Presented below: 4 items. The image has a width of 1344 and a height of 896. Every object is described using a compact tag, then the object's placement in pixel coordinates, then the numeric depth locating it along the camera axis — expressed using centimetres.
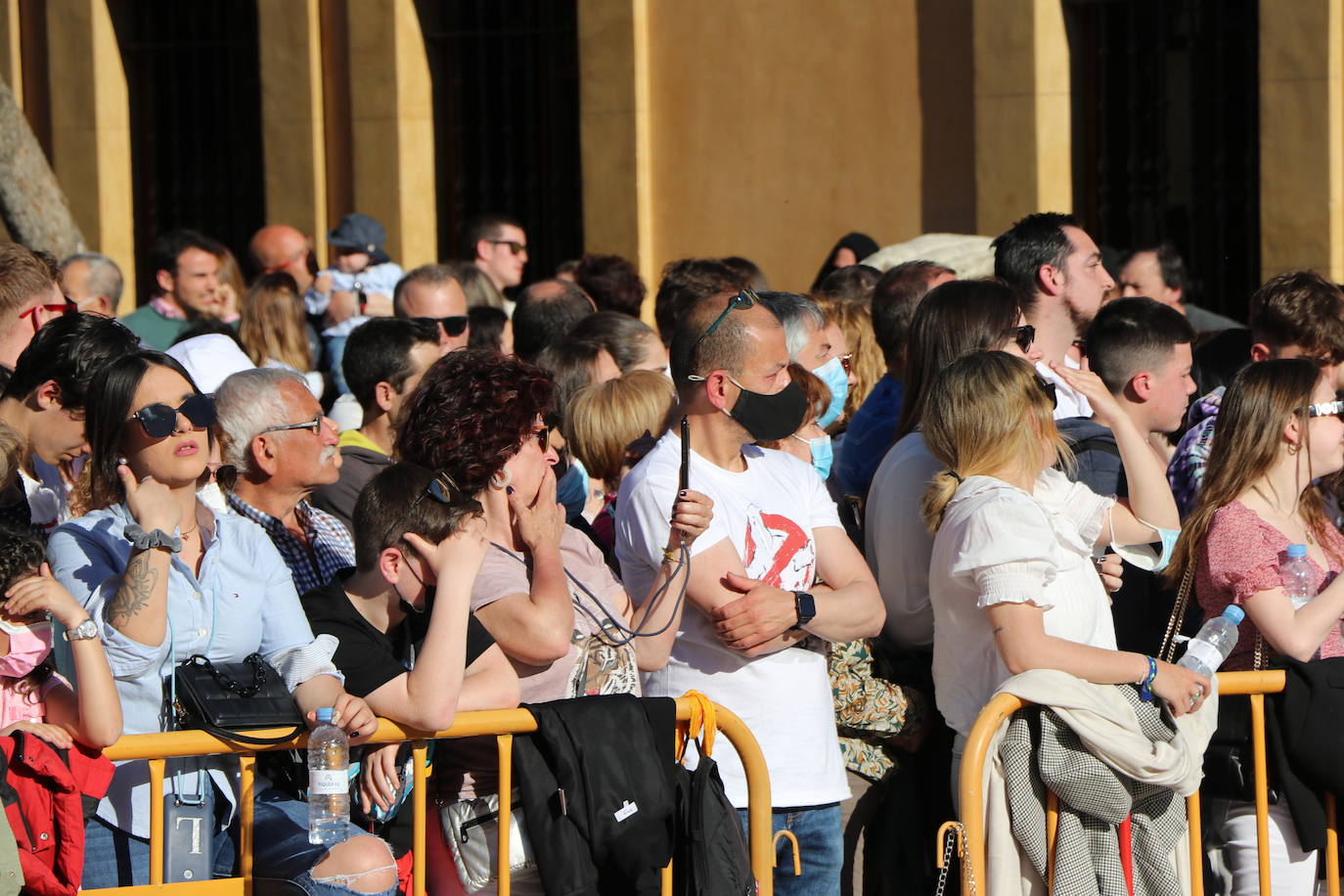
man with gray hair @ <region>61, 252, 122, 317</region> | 1659
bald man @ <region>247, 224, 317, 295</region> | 2125
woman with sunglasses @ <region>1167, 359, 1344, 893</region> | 920
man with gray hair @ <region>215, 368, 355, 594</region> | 1012
